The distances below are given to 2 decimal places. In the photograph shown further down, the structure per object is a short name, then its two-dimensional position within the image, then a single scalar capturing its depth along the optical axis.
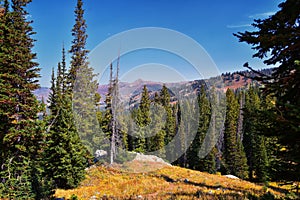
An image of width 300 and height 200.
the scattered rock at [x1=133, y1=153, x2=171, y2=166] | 39.16
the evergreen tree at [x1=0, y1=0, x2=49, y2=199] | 16.38
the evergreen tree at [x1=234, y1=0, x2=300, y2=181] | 5.06
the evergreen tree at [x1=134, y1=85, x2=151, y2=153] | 48.10
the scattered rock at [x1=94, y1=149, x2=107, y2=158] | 37.19
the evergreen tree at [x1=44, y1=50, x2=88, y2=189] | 24.91
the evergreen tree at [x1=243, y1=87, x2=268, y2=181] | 46.94
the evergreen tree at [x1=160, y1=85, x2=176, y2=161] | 55.22
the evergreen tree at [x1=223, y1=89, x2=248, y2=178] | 47.19
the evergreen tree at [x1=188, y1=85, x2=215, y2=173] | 46.03
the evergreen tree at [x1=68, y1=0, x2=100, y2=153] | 33.41
